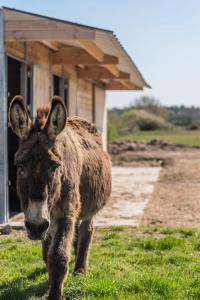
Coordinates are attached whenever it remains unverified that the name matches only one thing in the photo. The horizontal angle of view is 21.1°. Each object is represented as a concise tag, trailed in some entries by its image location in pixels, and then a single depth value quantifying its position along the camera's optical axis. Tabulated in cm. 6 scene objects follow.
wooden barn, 891
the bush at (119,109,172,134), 5622
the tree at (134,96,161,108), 7075
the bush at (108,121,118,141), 3822
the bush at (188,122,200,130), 6448
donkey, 402
